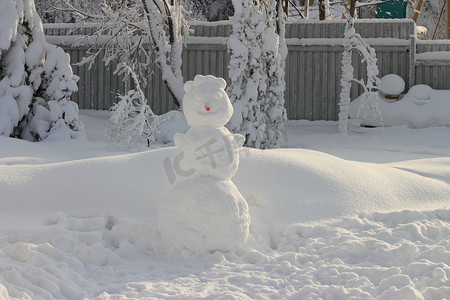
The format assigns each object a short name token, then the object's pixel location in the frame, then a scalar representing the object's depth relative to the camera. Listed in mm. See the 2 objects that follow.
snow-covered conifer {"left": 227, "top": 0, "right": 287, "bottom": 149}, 9273
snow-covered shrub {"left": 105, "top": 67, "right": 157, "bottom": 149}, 8734
